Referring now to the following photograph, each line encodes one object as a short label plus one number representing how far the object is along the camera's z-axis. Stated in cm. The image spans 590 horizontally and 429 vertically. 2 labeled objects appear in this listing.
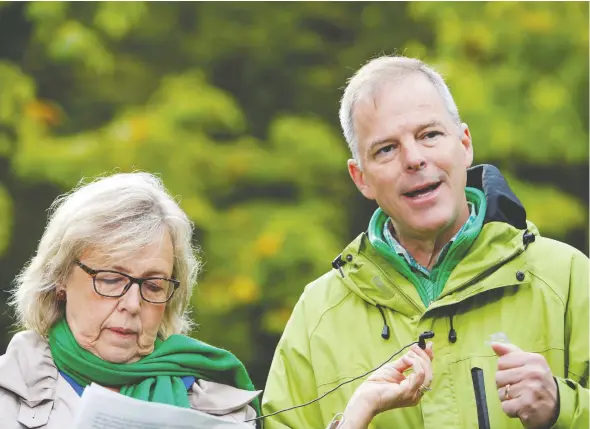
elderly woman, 634
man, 623
